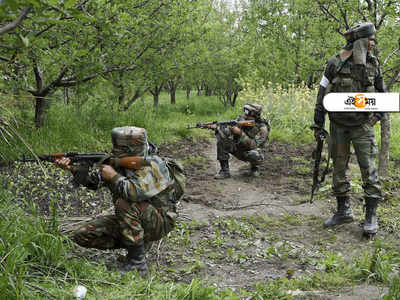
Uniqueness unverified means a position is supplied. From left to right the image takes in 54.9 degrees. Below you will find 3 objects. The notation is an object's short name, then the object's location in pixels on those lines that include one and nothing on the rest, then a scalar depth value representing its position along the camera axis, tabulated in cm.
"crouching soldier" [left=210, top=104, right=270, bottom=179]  700
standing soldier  422
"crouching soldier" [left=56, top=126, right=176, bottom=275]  336
